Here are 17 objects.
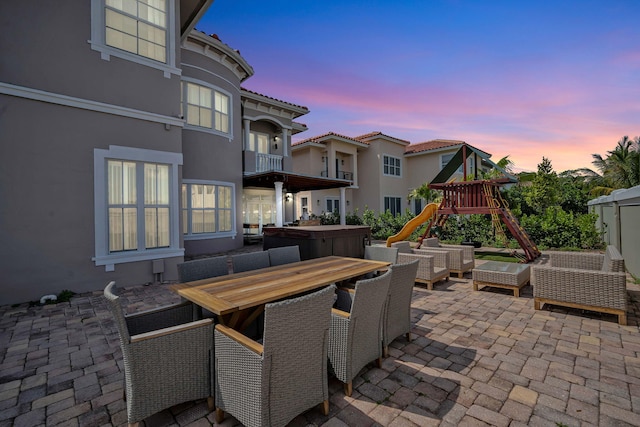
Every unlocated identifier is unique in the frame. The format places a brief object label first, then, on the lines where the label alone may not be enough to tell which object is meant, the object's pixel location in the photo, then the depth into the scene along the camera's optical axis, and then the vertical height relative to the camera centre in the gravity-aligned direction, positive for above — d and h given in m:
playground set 8.97 +0.40
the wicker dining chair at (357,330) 2.54 -1.05
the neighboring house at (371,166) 18.86 +3.34
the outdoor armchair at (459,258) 6.95 -1.10
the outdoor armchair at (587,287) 4.05 -1.12
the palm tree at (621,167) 22.83 +3.73
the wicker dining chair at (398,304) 3.25 -1.06
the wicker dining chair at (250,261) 4.09 -0.66
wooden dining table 2.49 -0.72
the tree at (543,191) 13.19 +0.95
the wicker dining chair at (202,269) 3.57 -0.67
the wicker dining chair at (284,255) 4.51 -0.63
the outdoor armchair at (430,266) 5.98 -1.13
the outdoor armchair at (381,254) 4.57 -0.64
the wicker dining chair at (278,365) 1.93 -1.06
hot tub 5.05 -0.45
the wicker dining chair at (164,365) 2.09 -1.13
